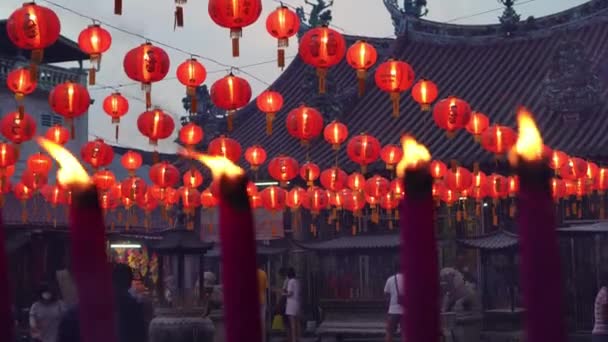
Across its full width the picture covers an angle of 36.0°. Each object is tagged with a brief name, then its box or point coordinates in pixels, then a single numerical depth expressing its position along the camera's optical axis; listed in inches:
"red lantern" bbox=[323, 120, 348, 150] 636.1
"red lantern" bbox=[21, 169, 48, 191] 677.9
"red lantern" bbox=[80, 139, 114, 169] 596.1
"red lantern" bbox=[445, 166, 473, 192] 682.8
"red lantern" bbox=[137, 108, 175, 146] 535.8
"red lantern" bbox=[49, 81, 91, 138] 474.0
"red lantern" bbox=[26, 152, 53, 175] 673.6
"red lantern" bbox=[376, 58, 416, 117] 506.2
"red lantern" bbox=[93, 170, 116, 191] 687.1
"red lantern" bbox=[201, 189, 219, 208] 778.8
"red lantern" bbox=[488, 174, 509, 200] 708.0
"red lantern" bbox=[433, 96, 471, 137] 548.1
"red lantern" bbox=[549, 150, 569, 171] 653.9
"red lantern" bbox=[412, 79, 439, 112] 570.3
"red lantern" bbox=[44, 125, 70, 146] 595.2
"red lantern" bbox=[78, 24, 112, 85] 460.1
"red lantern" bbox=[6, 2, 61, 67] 408.5
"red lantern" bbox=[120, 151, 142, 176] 688.4
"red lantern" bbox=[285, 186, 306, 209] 764.6
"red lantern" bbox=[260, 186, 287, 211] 749.9
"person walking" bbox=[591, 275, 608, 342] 361.1
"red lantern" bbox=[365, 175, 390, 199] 729.6
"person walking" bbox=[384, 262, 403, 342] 487.2
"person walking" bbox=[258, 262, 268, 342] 496.7
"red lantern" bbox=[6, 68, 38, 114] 495.5
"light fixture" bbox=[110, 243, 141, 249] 1017.0
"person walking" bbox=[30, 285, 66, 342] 380.5
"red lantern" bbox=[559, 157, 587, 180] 657.6
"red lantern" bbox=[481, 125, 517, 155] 575.8
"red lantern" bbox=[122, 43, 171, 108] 446.0
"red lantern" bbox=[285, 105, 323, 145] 561.6
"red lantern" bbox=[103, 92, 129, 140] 547.8
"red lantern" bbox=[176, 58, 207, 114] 509.4
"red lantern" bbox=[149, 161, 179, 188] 658.2
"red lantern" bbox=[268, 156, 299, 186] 673.0
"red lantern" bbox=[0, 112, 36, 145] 556.1
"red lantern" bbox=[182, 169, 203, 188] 745.2
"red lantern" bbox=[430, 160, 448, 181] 690.2
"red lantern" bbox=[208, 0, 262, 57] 403.9
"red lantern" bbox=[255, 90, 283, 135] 587.5
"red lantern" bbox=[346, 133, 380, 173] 622.8
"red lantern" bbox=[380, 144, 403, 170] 673.0
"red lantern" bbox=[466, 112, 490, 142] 601.3
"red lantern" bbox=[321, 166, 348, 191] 722.2
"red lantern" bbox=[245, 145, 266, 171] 710.5
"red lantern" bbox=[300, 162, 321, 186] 730.8
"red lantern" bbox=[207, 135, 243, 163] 571.8
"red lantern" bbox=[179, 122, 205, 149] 607.2
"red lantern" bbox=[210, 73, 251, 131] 489.7
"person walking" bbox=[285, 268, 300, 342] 605.0
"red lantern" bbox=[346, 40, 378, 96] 499.5
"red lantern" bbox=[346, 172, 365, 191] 741.9
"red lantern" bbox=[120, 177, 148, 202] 721.0
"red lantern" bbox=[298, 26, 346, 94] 452.8
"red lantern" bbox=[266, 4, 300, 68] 462.0
